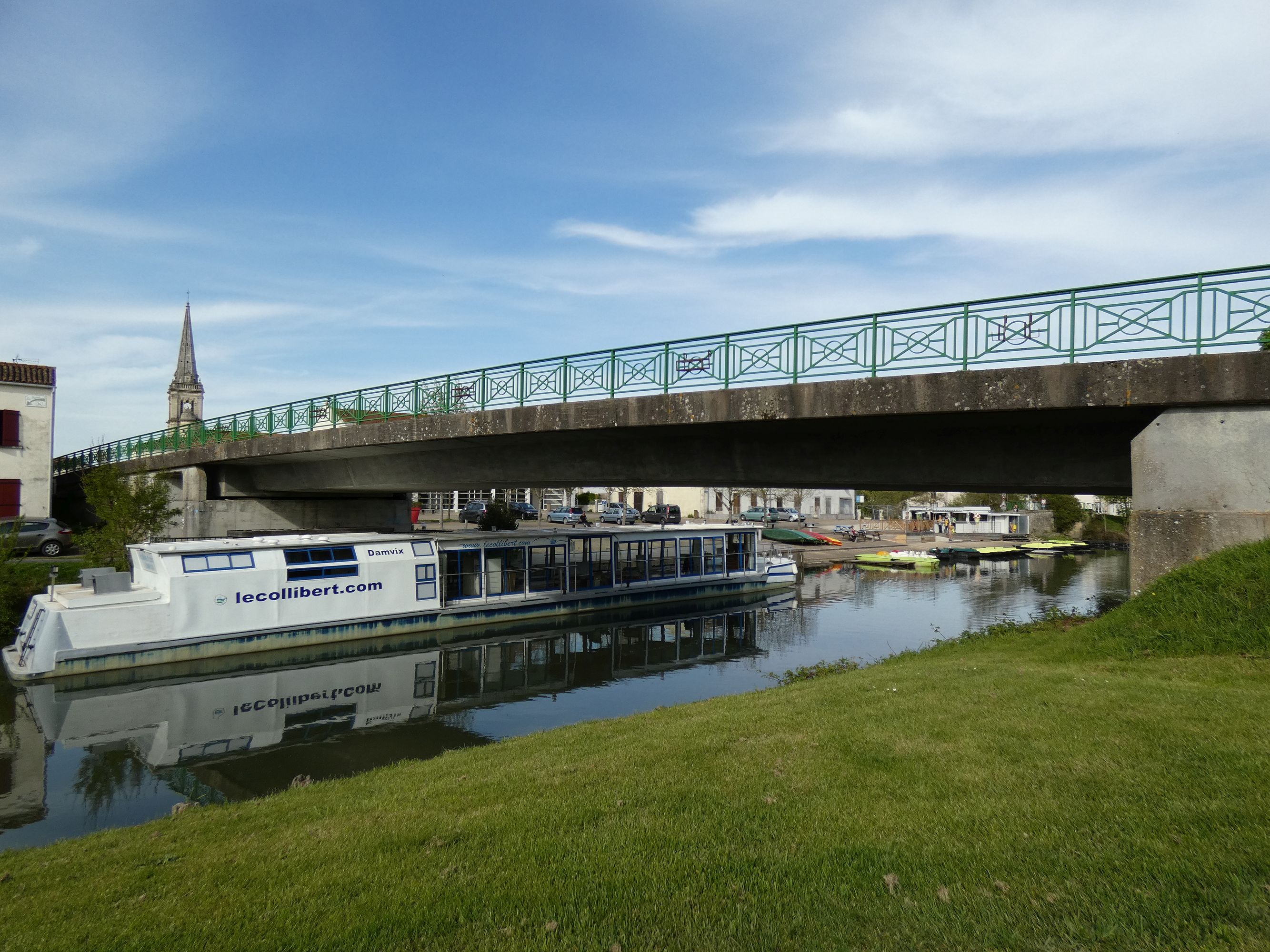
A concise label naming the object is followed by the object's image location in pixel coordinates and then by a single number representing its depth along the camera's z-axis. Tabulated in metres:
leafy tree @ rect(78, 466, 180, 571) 23.38
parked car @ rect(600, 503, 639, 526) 63.59
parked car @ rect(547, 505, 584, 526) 62.91
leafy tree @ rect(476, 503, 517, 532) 46.88
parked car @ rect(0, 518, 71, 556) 29.64
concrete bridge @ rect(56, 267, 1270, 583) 10.14
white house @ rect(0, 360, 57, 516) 36.44
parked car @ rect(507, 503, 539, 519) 64.94
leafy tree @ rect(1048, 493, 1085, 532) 68.50
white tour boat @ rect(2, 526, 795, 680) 17.59
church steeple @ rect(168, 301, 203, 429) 112.44
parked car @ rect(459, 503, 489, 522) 56.50
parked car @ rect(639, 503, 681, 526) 63.25
